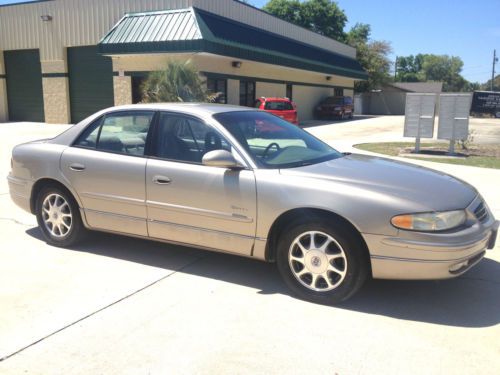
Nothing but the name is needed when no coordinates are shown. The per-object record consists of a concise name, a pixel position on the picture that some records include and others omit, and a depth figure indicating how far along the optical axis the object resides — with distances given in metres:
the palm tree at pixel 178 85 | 16.97
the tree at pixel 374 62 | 51.22
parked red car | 21.41
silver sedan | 3.62
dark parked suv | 33.66
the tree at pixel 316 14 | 59.09
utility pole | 86.54
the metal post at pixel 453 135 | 13.50
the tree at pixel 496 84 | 105.22
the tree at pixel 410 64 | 131.88
